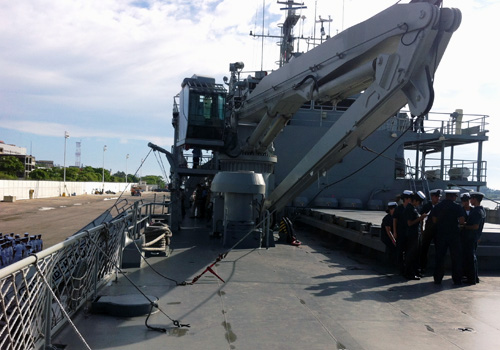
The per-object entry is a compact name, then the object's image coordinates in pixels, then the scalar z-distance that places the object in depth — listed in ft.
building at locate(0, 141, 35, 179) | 349.02
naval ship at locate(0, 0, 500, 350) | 14.90
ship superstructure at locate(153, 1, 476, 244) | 22.04
